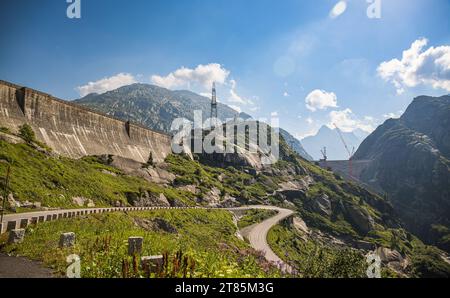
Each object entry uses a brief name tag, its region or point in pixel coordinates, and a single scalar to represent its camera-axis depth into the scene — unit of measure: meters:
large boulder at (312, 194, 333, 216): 162.62
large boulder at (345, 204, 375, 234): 160.38
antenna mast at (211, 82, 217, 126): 194.60
